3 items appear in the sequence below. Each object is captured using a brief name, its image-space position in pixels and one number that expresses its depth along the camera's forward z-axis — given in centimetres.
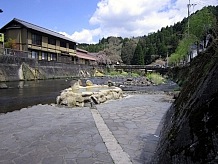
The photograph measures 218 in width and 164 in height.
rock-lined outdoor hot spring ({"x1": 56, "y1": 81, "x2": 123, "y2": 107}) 1094
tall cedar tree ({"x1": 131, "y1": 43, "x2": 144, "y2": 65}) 7581
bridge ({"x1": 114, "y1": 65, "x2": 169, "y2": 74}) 5780
